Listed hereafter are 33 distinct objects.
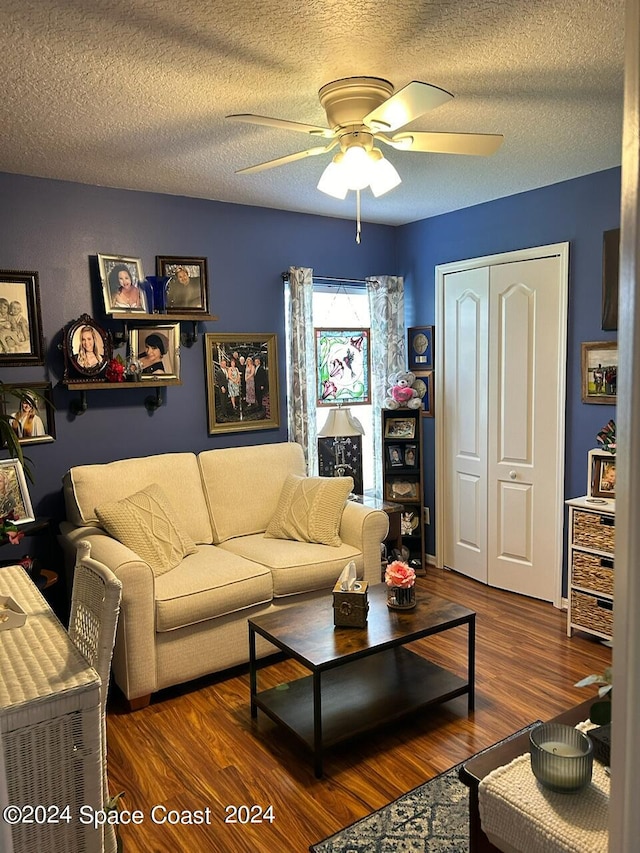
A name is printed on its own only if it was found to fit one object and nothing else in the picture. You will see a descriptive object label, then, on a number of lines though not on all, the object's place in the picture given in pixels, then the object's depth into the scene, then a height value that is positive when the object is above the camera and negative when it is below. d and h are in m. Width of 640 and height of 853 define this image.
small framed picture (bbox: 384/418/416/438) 4.72 -0.40
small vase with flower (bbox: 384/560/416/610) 2.87 -0.96
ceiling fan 2.28 +0.86
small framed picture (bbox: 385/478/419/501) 4.71 -0.86
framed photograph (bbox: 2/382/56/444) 3.37 -0.17
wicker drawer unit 3.38 -1.06
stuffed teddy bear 4.69 -0.15
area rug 2.06 -1.53
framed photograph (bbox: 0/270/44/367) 3.36 +0.33
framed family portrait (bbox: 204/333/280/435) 4.15 -0.04
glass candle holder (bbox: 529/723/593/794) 1.24 -0.78
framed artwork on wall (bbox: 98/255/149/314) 3.60 +0.55
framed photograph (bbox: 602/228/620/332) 3.52 +0.51
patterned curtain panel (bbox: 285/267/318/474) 4.37 +0.13
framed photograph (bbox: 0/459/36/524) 3.06 -0.54
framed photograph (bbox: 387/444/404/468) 4.75 -0.61
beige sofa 2.93 -0.98
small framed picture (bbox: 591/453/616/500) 3.48 -0.58
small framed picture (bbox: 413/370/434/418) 4.83 -0.12
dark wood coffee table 2.50 -1.40
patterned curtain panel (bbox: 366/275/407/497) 4.87 +0.29
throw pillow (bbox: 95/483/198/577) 3.21 -0.77
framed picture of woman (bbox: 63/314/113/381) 3.49 +0.17
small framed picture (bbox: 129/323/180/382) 3.79 +0.17
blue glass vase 3.73 +0.50
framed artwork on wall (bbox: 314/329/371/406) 4.76 +0.06
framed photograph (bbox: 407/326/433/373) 4.82 +0.20
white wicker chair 1.60 -0.63
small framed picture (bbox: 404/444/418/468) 4.73 -0.61
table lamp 4.48 -0.52
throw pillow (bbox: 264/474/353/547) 3.70 -0.81
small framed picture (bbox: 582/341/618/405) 3.61 -0.01
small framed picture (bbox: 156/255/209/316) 3.88 +0.58
